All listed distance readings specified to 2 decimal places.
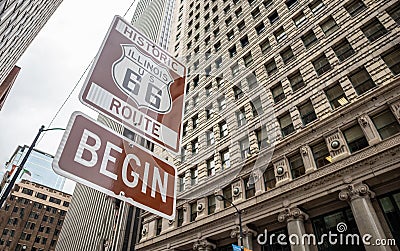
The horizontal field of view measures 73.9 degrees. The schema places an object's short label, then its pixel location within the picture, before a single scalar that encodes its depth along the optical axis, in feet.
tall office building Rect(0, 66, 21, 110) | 151.82
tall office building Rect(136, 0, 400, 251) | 44.52
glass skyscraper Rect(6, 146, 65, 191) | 389.35
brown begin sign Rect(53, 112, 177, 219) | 8.99
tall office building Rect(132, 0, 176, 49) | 295.48
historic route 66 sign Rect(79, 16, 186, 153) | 11.26
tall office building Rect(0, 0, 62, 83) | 53.57
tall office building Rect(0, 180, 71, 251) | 256.32
